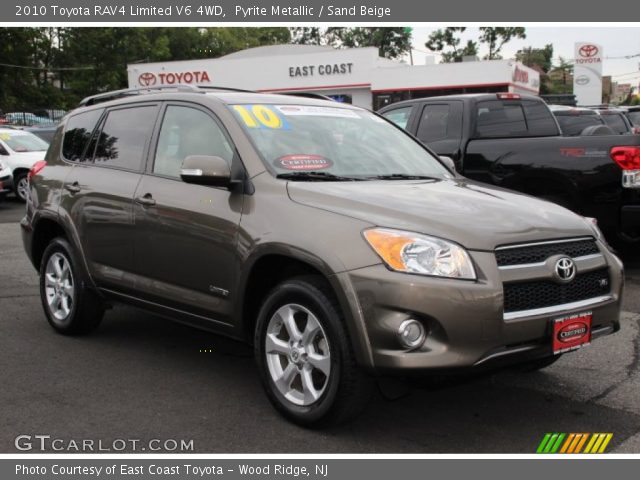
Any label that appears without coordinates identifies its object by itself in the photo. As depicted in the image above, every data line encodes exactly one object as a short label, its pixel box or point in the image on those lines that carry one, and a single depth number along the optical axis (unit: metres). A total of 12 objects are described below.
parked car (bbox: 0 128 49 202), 17.16
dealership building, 37.34
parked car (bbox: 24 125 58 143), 20.06
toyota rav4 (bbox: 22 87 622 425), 3.54
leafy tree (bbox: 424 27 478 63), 80.31
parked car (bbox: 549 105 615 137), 12.65
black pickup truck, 7.53
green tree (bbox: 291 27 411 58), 85.19
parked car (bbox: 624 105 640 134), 16.03
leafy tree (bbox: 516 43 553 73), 102.32
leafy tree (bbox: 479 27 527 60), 81.78
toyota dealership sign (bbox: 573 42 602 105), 38.91
